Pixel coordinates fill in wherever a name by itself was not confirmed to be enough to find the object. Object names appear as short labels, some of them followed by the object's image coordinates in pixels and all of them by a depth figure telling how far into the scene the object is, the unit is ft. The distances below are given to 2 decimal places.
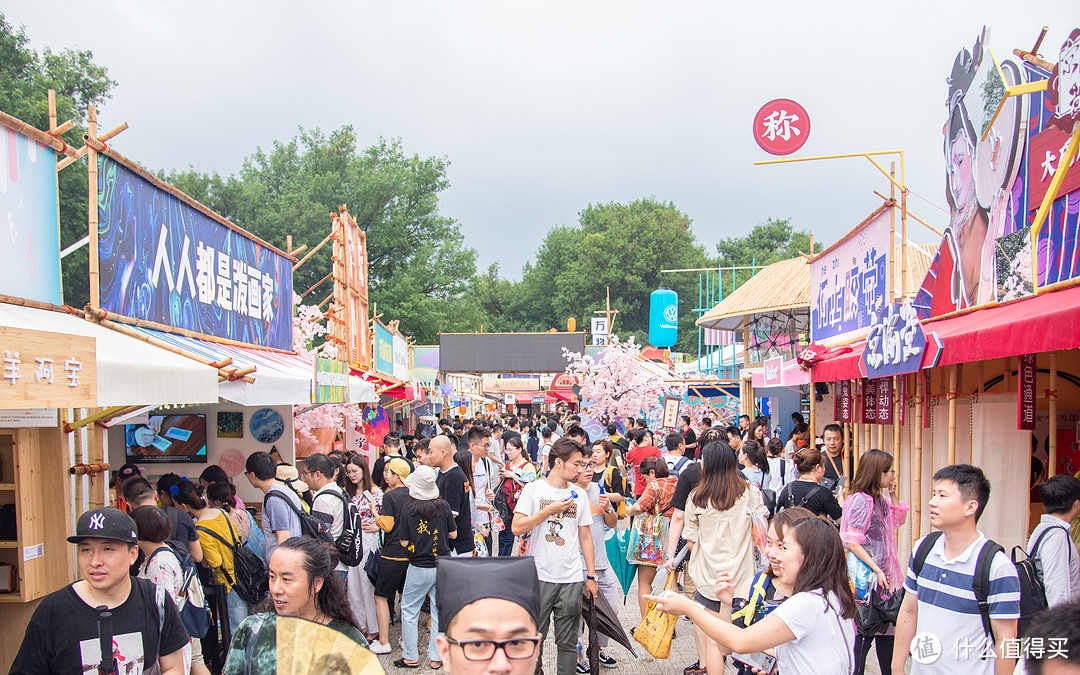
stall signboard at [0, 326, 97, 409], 10.56
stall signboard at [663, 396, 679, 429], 64.60
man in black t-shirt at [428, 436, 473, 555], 23.30
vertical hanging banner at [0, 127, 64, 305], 17.49
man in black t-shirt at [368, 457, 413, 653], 22.02
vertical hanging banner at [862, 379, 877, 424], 32.82
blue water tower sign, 103.50
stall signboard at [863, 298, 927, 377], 22.79
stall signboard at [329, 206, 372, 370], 51.75
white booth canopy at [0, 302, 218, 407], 14.32
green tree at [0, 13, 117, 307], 85.20
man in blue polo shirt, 11.17
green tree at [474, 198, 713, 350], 220.23
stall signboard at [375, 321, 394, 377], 65.31
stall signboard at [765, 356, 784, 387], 44.34
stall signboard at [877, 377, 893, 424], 30.58
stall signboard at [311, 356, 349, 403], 28.28
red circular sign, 37.81
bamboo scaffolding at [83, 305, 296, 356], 20.43
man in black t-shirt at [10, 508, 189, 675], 10.57
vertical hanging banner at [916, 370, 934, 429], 26.81
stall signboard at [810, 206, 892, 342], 35.29
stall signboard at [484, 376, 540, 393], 152.87
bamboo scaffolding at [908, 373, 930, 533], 26.76
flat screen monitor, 28.02
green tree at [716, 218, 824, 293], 216.54
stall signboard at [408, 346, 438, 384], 139.47
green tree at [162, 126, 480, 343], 134.10
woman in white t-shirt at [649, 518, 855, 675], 9.77
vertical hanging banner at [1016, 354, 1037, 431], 20.40
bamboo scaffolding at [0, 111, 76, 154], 17.26
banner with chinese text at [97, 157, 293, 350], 22.13
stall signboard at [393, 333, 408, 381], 77.05
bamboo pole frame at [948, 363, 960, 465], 22.17
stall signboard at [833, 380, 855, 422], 36.81
